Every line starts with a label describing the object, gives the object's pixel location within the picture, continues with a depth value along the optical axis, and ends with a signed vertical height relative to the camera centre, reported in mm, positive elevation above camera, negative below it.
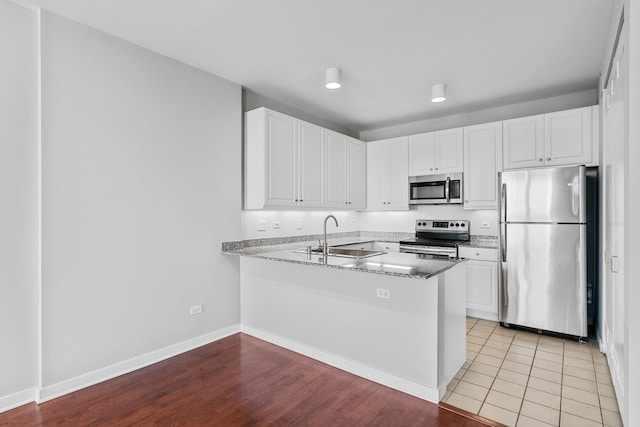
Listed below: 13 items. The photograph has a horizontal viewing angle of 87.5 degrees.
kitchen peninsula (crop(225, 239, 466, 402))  2330 -814
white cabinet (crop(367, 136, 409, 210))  4867 +582
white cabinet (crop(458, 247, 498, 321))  3916 -833
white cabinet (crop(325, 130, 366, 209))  4434 +588
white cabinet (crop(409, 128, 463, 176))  4379 +825
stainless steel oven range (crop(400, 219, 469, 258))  4250 -347
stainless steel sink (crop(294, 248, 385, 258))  3180 -400
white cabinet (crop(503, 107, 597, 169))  3510 +807
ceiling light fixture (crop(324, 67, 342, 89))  3160 +1291
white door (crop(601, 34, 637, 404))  1925 -66
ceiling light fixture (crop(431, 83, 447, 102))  3523 +1278
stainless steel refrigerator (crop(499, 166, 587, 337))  3336 -385
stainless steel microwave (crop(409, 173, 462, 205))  4398 +326
